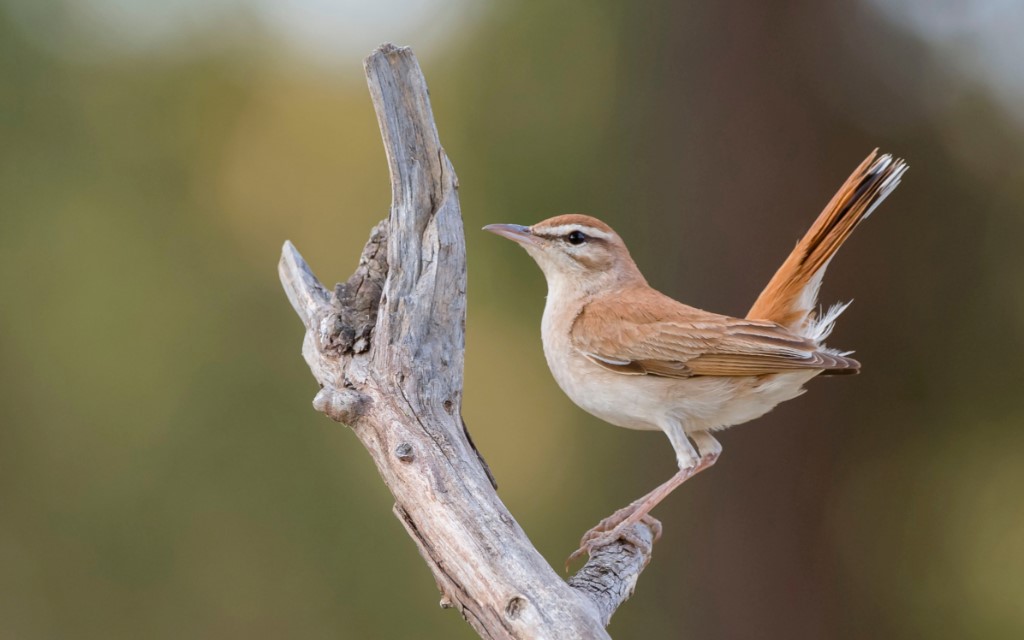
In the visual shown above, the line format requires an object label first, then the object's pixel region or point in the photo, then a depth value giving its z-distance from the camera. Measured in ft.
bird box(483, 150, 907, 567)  28.50
